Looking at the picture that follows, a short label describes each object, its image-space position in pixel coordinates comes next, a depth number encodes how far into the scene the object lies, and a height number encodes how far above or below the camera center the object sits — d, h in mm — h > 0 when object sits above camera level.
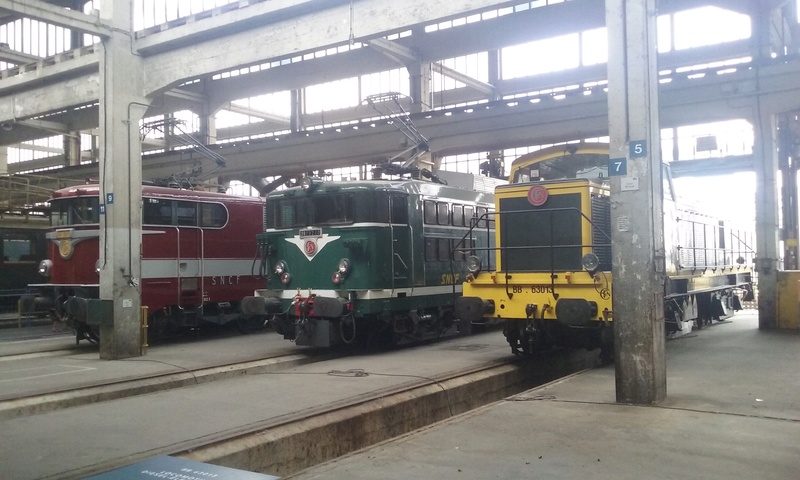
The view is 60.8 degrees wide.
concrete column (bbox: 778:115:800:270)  16750 +1679
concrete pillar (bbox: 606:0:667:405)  7293 +608
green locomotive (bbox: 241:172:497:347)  11578 +79
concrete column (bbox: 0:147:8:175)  25588 +4130
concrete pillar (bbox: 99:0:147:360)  11828 +1433
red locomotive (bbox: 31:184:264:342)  13633 +284
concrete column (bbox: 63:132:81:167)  28281 +5119
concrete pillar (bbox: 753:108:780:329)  14711 +916
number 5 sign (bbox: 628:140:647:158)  7277 +1218
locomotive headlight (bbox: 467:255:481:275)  10336 +7
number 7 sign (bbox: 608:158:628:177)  7383 +1048
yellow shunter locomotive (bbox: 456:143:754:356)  9336 +52
